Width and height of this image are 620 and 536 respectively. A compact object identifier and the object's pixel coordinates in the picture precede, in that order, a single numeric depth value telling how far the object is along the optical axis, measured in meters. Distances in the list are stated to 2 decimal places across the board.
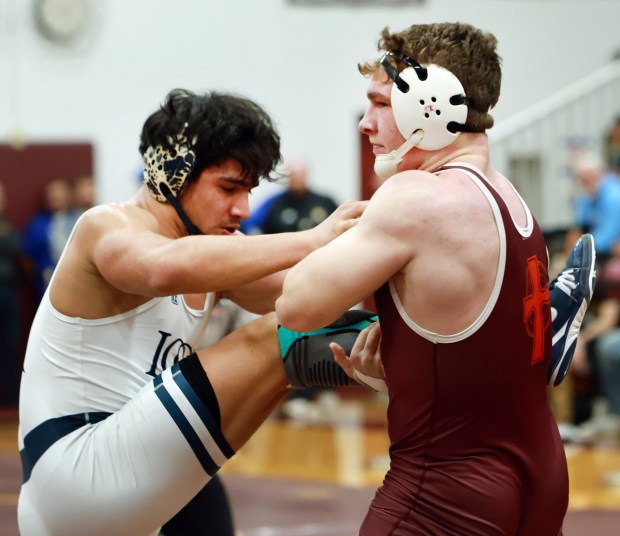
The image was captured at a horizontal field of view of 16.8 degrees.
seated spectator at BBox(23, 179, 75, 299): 18.81
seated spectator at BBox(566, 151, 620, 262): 14.39
